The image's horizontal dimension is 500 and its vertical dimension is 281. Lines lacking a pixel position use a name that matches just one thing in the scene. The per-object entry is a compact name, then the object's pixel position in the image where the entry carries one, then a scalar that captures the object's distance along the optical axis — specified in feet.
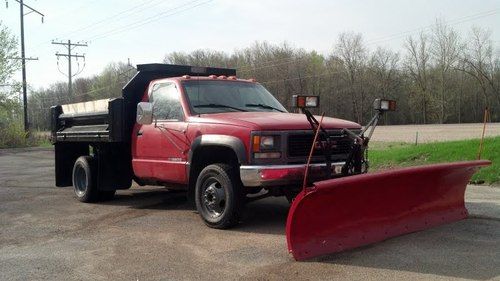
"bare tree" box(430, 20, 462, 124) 230.27
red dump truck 18.57
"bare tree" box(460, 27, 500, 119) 229.04
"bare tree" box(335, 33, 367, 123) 242.58
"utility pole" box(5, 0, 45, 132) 124.77
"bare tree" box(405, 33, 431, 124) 245.45
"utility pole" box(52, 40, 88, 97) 199.54
